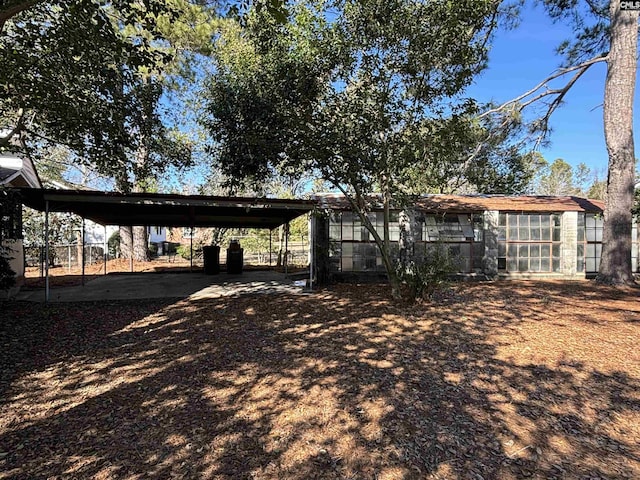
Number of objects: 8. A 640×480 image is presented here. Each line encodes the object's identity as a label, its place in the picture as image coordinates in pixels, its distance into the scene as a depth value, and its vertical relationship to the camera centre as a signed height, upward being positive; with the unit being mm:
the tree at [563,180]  37531 +6294
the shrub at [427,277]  7121 -764
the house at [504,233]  11742 +222
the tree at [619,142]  9125 +2573
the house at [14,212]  8141 +669
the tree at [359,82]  6336 +3037
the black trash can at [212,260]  13562 -761
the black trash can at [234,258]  13672 -680
